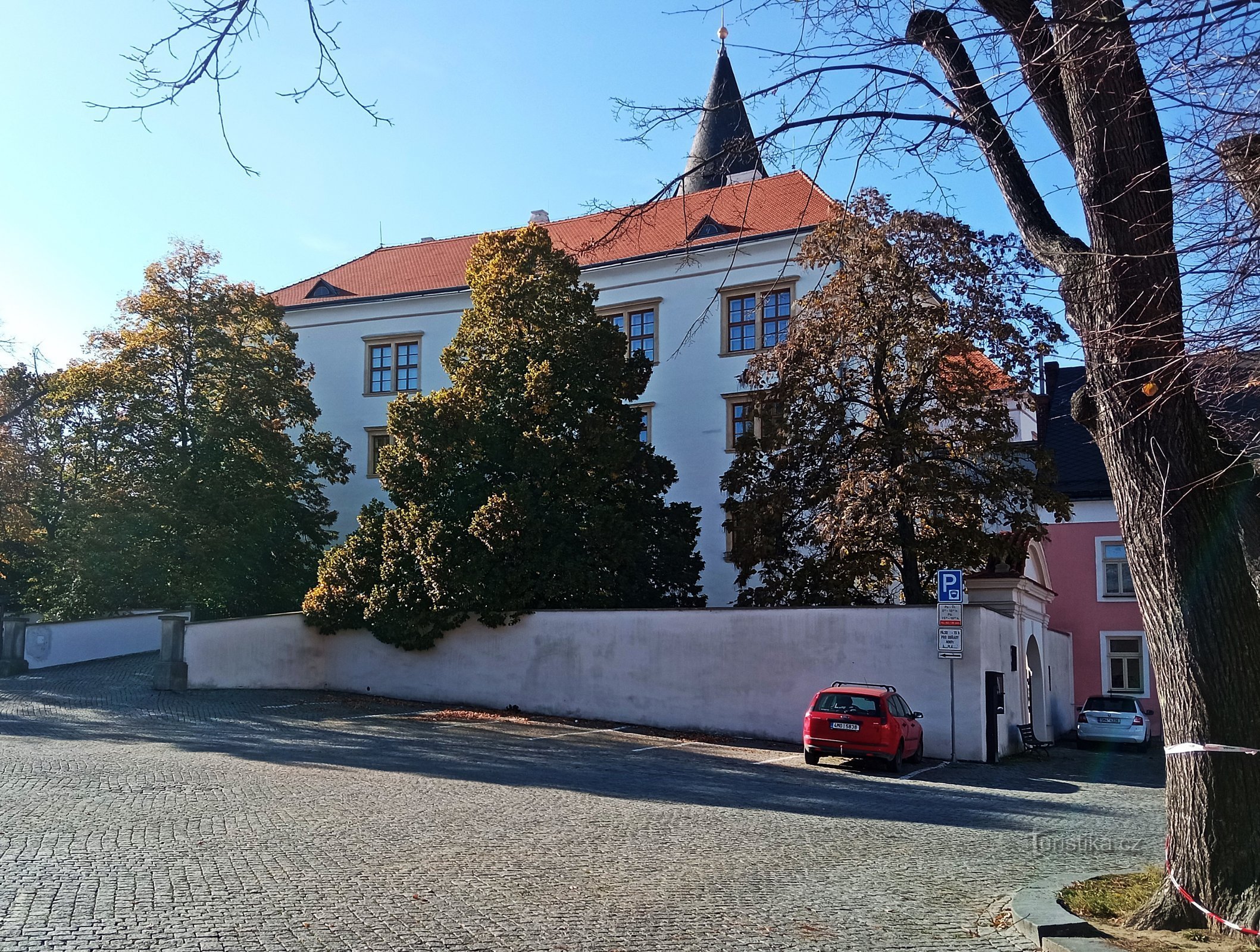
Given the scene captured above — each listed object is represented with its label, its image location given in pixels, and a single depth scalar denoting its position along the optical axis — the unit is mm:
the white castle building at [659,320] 38875
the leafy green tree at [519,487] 26781
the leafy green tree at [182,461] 35625
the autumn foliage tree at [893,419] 23688
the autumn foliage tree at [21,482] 32219
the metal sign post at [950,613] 20172
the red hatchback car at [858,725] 18453
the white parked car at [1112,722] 28969
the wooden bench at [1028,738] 23578
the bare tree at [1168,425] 6320
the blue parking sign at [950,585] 20156
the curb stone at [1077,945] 6160
